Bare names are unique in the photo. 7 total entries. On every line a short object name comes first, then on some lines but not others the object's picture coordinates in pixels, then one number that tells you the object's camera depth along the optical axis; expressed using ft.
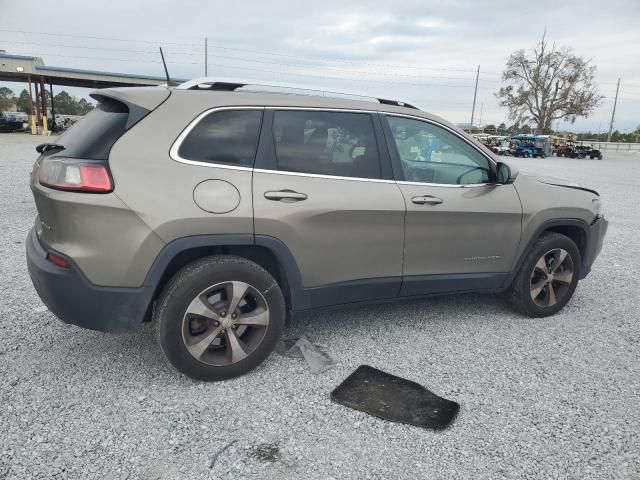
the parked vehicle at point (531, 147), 134.31
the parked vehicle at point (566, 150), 141.08
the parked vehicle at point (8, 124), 109.73
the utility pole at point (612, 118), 244.34
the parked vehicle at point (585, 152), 136.26
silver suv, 8.66
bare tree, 204.74
